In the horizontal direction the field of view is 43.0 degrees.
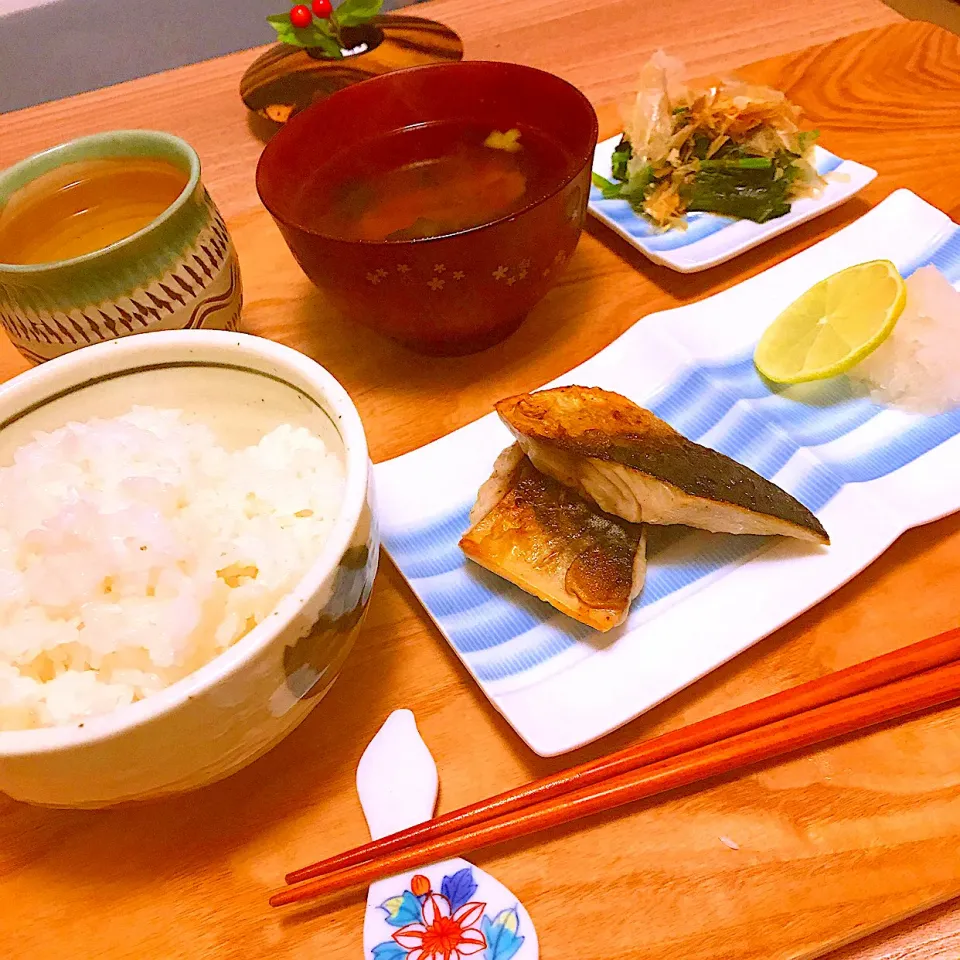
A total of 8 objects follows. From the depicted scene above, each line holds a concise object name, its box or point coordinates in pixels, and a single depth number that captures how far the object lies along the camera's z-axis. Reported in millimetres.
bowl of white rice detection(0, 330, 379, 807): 276
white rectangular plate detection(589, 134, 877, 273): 436
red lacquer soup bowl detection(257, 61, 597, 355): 378
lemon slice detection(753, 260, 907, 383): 387
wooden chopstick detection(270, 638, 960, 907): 300
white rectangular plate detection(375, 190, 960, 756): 325
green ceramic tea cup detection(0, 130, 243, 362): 365
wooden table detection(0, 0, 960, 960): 290
